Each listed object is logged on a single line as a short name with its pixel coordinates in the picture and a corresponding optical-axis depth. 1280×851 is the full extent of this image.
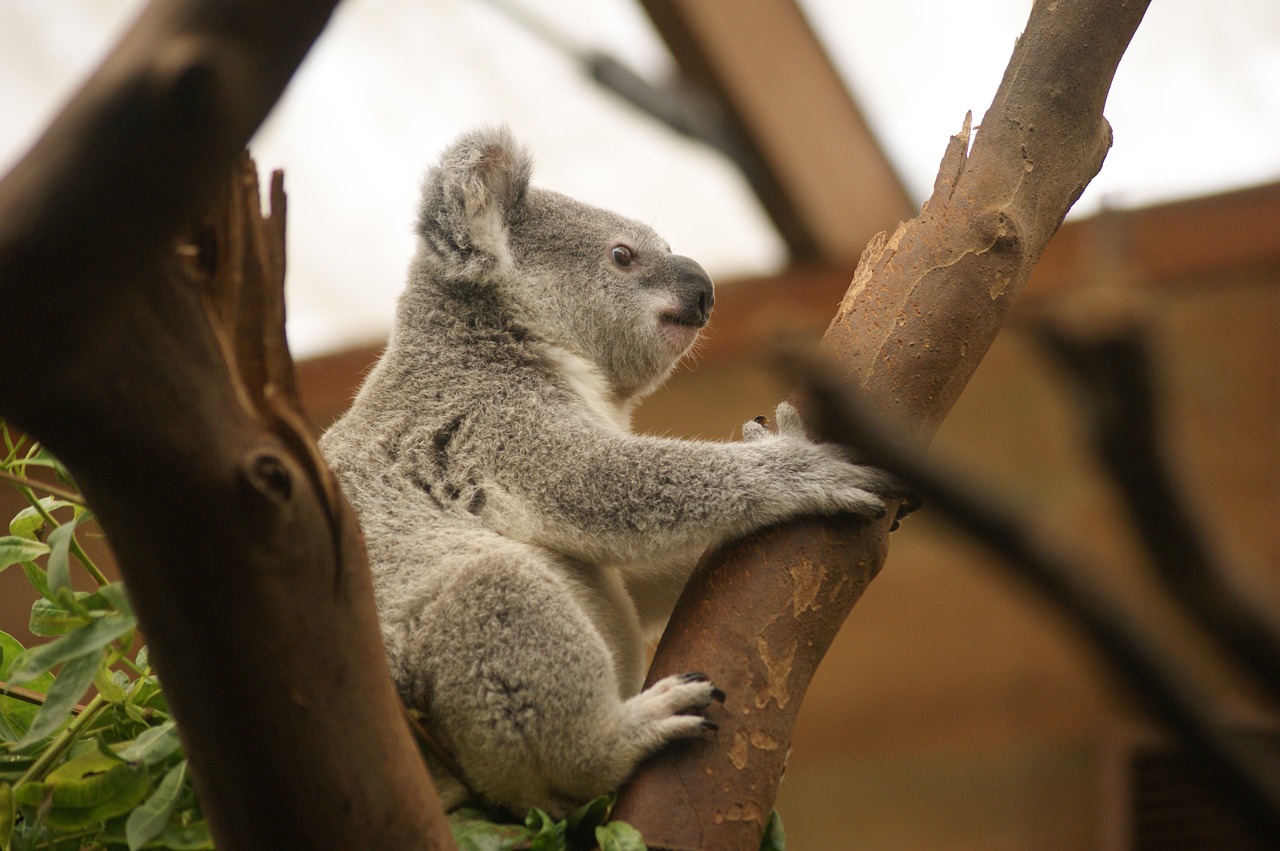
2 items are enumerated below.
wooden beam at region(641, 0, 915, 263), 11.33
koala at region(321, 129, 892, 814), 4.66
